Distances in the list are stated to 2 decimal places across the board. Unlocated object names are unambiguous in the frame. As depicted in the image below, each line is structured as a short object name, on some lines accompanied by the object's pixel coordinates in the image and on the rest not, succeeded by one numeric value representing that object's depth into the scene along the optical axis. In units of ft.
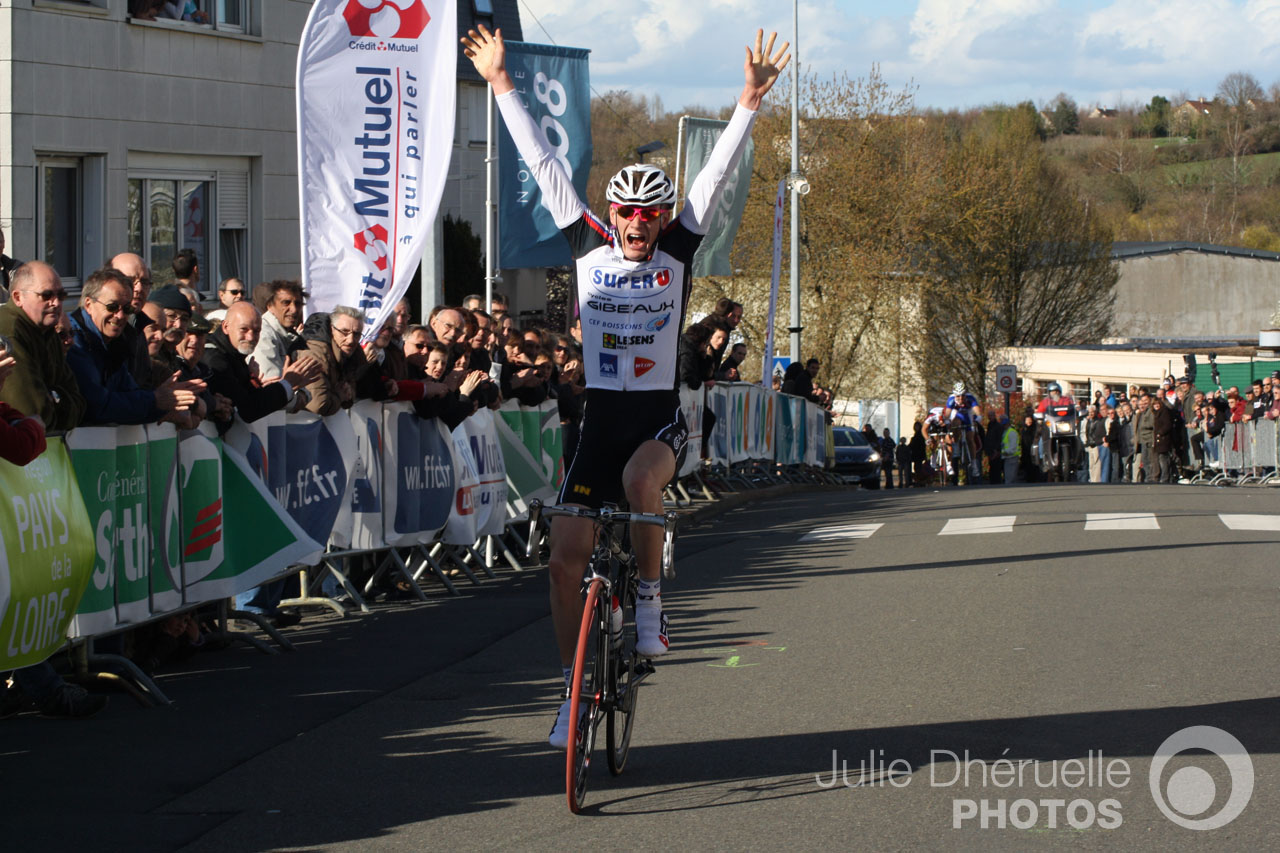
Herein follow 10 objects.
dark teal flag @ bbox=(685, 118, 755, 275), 83.41
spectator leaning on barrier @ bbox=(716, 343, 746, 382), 71.15
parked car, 151.23
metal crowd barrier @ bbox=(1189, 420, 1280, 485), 106.42
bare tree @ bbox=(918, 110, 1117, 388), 204.74
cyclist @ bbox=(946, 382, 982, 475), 148.05
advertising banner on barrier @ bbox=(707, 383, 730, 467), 74.23
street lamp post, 138.62
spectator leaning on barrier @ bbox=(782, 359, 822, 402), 93.81
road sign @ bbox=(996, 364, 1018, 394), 156.15
